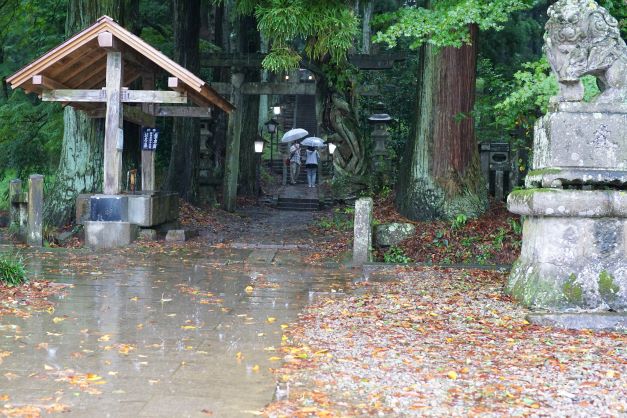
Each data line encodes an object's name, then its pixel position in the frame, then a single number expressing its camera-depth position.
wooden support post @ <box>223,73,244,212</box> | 23.34
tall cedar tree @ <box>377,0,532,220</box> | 14.50
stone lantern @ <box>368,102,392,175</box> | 26.05
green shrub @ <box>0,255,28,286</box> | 9.72
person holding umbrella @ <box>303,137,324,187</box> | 31.81
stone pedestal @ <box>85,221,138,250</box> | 14.28
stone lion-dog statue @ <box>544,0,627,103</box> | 8.45
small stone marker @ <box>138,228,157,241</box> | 14.89
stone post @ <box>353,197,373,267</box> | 12.66
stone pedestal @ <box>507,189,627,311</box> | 8.23
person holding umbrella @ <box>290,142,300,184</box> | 34.99
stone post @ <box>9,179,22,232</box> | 14.41
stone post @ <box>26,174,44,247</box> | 14.05
